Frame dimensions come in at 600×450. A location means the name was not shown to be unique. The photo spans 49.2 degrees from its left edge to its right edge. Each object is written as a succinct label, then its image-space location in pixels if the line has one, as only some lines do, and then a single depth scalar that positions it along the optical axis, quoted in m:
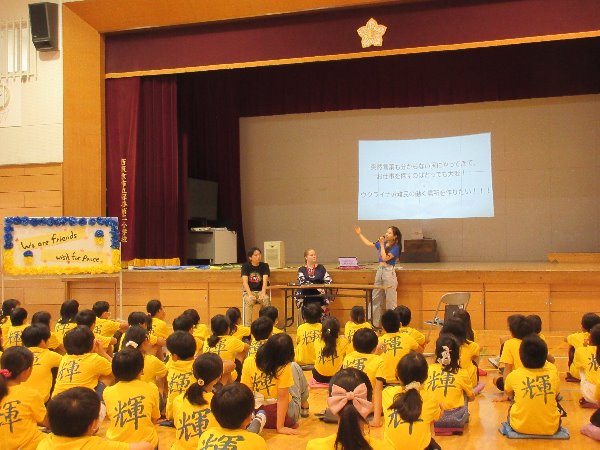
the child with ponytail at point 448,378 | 3.89
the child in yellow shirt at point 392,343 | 4.76
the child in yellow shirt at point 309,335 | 5.52
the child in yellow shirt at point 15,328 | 4.93
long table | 7.75
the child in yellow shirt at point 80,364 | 3.87
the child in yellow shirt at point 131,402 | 3.23
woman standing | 7.95
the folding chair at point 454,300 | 6.69
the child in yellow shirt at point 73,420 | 2.38
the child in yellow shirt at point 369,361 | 4.14
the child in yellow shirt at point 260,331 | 4.51
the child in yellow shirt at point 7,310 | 5.63
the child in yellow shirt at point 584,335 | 4.84
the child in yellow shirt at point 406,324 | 5.29
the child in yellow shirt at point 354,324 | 5.32
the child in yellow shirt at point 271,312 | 5.30
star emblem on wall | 8.33
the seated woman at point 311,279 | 7.96
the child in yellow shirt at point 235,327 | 5.23
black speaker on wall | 9.14
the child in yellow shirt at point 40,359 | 4.19
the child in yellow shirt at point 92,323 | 4.86
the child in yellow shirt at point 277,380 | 3.99
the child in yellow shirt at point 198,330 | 5.13
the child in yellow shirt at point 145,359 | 4.16
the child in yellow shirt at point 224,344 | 4.62
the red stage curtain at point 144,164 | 9.48
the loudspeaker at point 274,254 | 8.97
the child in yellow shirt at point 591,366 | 4.15
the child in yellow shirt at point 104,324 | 5.57
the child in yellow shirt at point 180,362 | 3.89
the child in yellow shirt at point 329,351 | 5.02
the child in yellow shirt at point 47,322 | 4.88
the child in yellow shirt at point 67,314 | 5.41
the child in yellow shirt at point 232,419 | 2.50
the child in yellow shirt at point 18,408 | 3.15
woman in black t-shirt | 7.90
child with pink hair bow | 2.45
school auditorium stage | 7.84
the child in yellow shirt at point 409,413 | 2.96
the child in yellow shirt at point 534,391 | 3.86
